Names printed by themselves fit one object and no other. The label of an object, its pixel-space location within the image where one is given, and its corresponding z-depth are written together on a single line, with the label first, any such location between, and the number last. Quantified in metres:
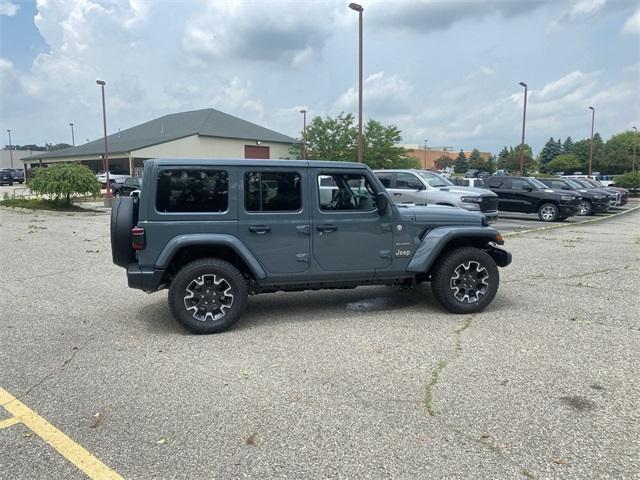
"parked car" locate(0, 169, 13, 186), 54.08
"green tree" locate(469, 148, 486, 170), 110.51
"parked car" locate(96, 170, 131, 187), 39.90
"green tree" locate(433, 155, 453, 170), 119.69
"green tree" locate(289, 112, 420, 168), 41.62
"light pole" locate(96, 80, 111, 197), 34.78
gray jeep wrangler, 5.11
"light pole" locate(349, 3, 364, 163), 18.36
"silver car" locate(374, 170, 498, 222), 14.36
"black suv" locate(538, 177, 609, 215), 21.25
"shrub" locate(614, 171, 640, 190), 37.12
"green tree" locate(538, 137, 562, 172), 106.69
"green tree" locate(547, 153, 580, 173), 85.07
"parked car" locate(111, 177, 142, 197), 31.58
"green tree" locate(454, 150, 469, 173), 112.56
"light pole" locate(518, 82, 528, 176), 33.49
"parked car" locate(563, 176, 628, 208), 23.71
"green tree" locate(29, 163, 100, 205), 22.12
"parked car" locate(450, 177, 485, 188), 21.82
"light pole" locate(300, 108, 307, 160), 42.85
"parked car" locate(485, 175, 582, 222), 18.62
